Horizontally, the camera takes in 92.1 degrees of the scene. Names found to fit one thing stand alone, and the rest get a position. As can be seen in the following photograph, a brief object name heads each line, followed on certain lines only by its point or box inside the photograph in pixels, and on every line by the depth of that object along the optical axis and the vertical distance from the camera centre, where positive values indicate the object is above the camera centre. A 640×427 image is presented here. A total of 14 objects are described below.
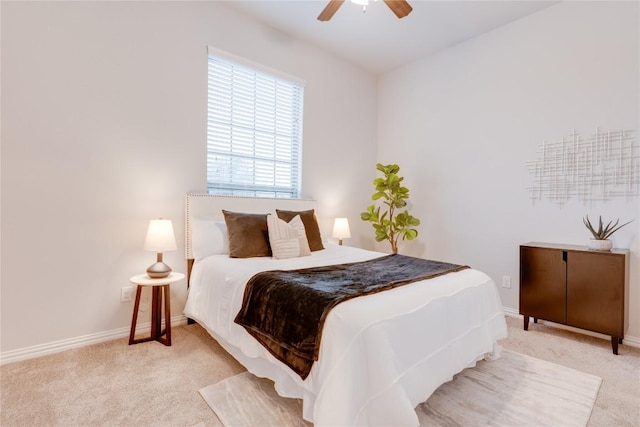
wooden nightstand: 2.36 -0.79
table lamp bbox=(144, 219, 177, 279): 2.37 -0.26
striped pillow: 2.59 -0.25
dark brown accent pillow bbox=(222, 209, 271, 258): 2.56 -0.22
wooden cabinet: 2.33 -0.58
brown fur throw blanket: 1.42 -0.45
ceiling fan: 2.21 +1.52
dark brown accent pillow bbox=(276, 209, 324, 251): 2.99 -0.15
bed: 1.25 -0.64
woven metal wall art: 2.57 +0.44
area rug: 1.55 -1.03
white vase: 2.45 -0.22
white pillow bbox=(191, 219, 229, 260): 2.65 -0.26
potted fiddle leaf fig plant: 3.82 -0.03
